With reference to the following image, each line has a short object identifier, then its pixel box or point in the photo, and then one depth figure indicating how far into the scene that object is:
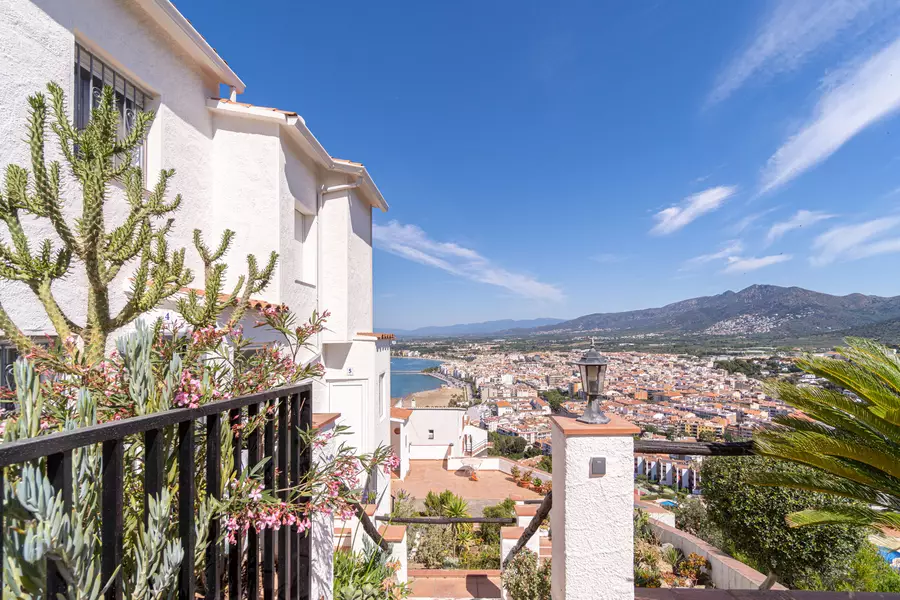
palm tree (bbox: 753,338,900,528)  2.43
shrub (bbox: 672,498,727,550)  6.53
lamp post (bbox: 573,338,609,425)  2.64
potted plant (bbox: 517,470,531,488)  14.22
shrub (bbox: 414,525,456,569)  6.18
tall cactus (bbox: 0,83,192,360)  1.93
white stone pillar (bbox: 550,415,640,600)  2.50
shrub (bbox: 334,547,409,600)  2.93
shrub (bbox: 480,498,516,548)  7.91
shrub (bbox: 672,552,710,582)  4.45
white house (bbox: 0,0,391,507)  3.42
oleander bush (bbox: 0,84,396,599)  0.97
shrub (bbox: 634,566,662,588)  4.02
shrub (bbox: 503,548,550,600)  3.22
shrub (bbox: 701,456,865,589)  3.74
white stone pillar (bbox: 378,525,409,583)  3.74
